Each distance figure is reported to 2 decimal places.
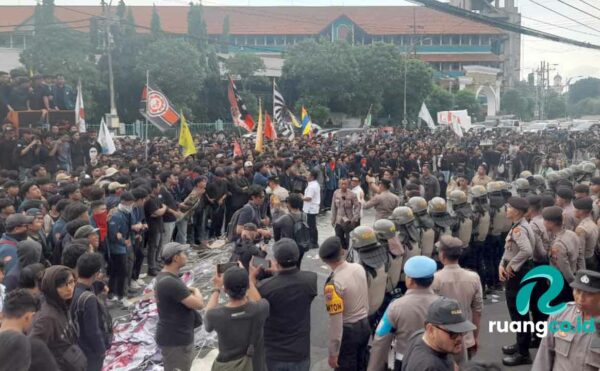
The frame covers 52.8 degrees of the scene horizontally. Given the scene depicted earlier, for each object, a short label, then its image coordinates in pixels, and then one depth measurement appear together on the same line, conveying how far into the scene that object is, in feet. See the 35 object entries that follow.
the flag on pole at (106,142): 47.55
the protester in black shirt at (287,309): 15.78
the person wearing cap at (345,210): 34.06
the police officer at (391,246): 21.61
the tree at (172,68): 118.11
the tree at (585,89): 378.94
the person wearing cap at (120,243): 27.20
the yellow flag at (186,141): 44.88
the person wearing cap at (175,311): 16.57
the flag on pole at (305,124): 76.28
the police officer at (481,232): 28.60
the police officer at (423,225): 24.98
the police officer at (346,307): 16.70
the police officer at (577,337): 12.47
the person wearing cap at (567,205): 24.85
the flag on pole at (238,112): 55.72
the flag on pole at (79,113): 52.62
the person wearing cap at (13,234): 20.06
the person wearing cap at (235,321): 14.35
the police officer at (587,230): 22.38
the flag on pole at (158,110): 45.14
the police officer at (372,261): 19.38
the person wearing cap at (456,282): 17.71
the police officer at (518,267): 21.26
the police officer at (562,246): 20.65
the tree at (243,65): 138.31
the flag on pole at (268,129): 62.18
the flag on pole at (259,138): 55.29
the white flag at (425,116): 88.79
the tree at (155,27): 131.83
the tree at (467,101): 195.46
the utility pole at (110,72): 90.38
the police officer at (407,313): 15.29
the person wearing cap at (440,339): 11.27
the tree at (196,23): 184.44
